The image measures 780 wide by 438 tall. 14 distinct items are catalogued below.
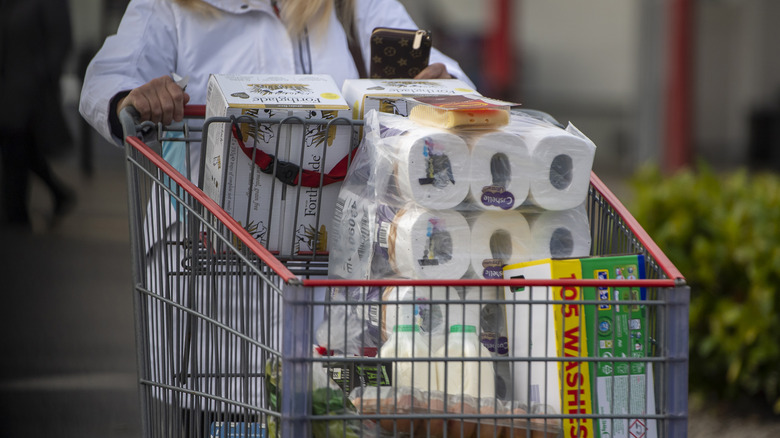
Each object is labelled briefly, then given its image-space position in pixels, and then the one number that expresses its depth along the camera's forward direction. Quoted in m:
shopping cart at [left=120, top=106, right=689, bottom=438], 5.13
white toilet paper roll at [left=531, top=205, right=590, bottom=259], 5.34
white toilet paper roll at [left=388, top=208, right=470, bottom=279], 5.29
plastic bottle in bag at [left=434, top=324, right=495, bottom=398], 5.22
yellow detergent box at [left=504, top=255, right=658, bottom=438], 5.21
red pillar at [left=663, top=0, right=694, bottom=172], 21.11
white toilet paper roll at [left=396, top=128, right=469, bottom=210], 5.28
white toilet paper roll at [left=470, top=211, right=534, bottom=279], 5.32
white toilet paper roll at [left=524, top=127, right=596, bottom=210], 5.31
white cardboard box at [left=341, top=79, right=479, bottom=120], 5.50
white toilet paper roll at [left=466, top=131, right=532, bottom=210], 5.29
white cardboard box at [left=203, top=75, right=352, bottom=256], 5.44
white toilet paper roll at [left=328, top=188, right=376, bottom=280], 5.41
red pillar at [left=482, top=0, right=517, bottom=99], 22.23
